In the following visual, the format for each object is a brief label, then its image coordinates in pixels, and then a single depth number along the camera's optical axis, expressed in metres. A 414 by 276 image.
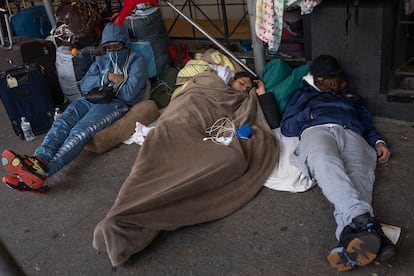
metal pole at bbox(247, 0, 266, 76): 3.23
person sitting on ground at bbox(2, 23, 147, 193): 2.79
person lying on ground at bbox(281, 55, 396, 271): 1.88
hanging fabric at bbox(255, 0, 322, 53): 2.78
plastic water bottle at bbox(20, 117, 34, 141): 3.73
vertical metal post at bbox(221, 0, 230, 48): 4.11
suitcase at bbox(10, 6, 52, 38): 5.10
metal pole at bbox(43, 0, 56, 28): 4.61
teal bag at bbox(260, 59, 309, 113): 3.09
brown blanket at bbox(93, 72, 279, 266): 2.14
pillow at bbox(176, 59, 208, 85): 3.70
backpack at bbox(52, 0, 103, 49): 4.08
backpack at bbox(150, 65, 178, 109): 3.93
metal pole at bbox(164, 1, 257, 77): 3.55
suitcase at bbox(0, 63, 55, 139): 3.60
